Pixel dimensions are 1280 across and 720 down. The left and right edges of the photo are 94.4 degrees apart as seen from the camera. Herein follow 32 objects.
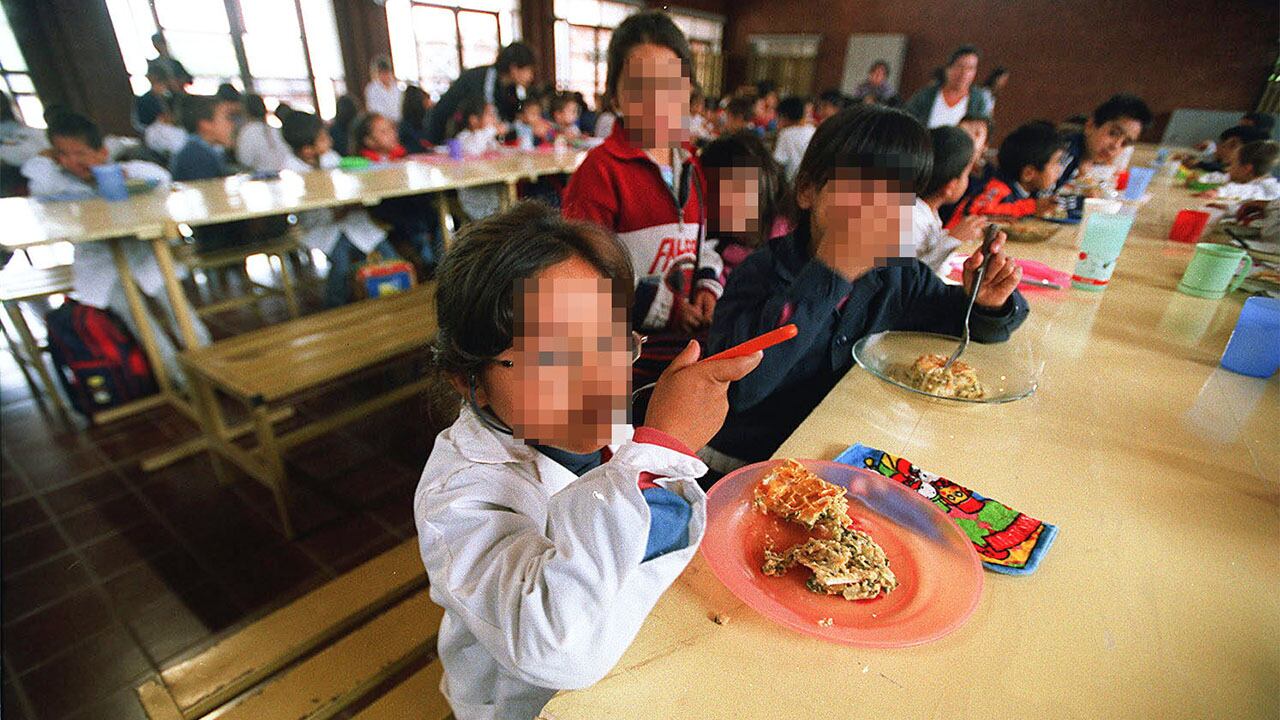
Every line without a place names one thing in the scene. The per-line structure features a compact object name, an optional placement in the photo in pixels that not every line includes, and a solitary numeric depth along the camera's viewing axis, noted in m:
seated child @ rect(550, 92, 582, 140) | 5.79
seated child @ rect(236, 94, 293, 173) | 4.02
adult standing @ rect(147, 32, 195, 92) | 4.89
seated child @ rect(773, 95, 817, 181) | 4.32
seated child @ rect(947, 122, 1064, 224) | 2.85
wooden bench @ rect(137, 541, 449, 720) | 0.96
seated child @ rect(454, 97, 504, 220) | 4.59
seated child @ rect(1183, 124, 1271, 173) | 4.35
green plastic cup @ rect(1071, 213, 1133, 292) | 1.74
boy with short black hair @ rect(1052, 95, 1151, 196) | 3.63
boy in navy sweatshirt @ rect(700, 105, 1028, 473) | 1.09
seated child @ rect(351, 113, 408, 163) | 4.25
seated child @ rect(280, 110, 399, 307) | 3.65
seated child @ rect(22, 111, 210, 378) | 2.59
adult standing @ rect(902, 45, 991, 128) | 4.70
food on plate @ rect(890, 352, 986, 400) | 1.13
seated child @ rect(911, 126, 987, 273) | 2.05
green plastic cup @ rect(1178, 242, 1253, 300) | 1.73
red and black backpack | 2.59
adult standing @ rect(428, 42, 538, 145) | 4.68
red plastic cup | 2.43
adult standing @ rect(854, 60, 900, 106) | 10.08
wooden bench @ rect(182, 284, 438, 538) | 1.92
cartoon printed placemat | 0.74
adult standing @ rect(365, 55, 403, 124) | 6.18
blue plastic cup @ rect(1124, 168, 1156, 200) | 3.29
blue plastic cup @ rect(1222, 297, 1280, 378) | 1.26
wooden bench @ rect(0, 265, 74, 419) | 2.53
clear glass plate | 1.15
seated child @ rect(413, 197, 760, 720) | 0.57
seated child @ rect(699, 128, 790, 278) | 1.86
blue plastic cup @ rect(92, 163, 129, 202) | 2.66
